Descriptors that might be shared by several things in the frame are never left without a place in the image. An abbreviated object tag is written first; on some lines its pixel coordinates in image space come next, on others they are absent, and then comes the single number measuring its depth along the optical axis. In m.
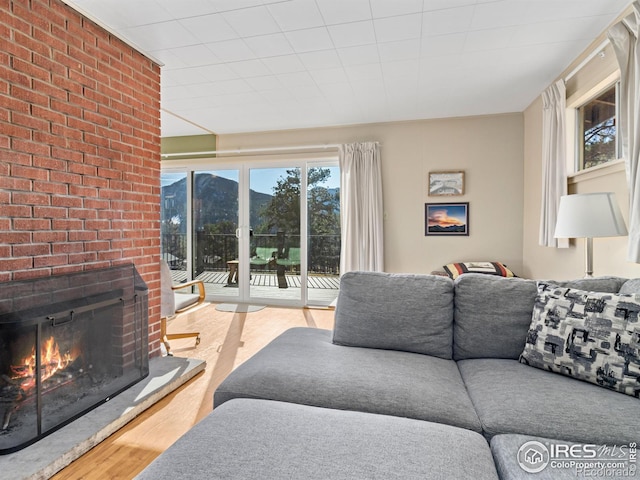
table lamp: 1.99
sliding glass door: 4.92
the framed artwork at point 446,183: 4.34
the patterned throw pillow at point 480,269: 3.93
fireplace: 1.64
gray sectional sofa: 0.95
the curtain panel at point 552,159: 2.99
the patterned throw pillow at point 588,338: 1.35
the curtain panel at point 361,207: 4.49
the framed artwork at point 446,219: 4.36
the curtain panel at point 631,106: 1.93
